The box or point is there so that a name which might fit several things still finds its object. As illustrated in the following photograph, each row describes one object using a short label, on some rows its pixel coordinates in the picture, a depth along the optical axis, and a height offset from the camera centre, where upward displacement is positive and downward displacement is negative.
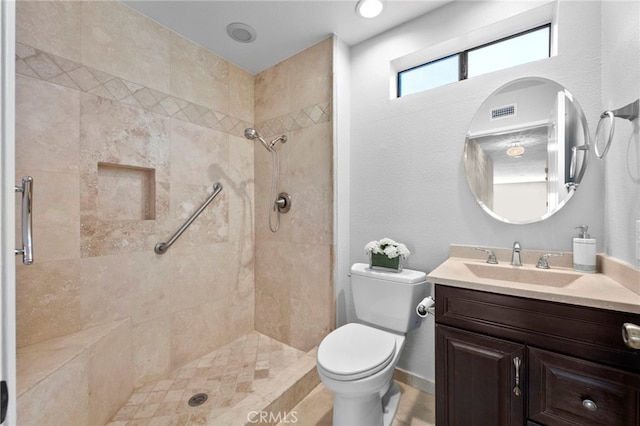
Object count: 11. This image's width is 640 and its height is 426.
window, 1.46 +0.94
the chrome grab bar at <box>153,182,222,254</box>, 1.75 -0.08
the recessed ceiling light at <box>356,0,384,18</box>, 1.56 +1.25
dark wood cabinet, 0.82 -0.53
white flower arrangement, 1.56 -0.22
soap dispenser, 1.17 -0.19
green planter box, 1.57 -0.30
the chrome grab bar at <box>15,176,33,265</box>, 0.77 -0.01
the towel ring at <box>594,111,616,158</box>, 1.01 +0.36
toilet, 1.20 -0.69
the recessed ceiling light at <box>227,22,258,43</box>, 1.78 +1.26
